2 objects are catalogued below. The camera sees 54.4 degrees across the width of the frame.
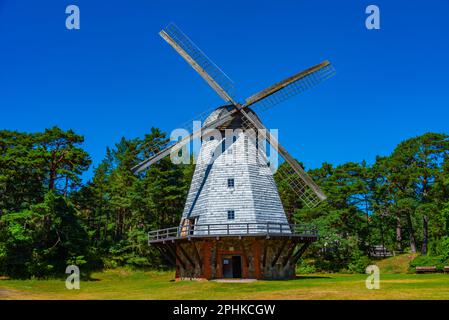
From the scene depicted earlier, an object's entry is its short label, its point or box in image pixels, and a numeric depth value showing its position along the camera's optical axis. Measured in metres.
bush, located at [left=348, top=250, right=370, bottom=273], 39.72
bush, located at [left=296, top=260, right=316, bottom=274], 40.31
